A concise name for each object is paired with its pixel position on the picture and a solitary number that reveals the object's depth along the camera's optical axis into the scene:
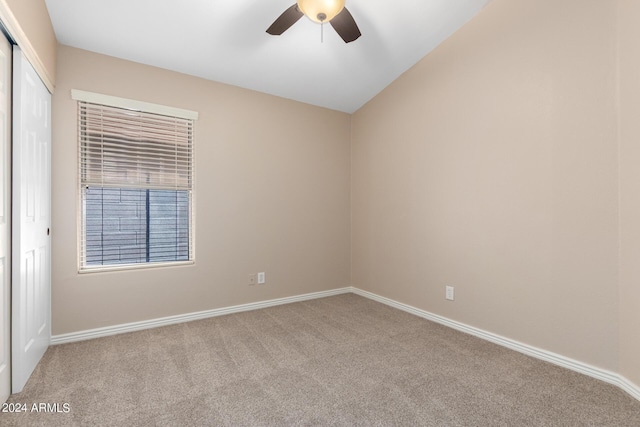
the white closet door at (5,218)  1.70
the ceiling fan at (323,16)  1.90
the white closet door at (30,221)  1.83
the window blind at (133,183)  2.71
